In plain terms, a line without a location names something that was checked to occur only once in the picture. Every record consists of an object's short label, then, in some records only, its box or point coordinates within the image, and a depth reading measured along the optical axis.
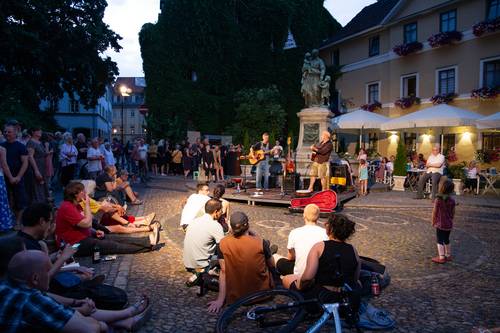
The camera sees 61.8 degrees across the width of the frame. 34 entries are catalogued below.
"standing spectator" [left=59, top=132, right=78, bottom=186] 12.17
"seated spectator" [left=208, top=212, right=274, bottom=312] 4.43
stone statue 15.22
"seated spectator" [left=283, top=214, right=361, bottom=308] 3.96
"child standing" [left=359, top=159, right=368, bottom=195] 14.56
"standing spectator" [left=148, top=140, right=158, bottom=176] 21.19
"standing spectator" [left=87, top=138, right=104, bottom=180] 12.27
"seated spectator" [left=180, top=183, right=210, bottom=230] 7.08
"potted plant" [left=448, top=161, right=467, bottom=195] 15.52
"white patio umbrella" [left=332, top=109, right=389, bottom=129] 21.00
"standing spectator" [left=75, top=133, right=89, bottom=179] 14.50
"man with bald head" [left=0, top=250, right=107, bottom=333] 2.64
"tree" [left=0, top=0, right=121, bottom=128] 15.81
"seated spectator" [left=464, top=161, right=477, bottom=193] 15.56
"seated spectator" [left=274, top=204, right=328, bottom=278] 4.73
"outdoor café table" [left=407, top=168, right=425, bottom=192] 16.88
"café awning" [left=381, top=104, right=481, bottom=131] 16.83
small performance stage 11.78
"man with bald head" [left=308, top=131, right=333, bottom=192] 11.73
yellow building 20.95
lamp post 19.42
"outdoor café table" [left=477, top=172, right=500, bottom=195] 15.05
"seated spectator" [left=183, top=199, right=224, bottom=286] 5.35
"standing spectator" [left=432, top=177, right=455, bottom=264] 6.49
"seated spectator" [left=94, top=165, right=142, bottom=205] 8.87
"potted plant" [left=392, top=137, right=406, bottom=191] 16.45
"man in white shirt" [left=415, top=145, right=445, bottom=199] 12.61
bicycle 3.54
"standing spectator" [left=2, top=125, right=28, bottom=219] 7.56
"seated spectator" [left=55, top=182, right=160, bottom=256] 5.98
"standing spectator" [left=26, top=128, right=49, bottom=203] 8.20
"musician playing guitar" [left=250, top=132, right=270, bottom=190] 13.45
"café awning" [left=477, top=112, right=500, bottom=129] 14.86
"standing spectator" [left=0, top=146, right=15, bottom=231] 6.71
